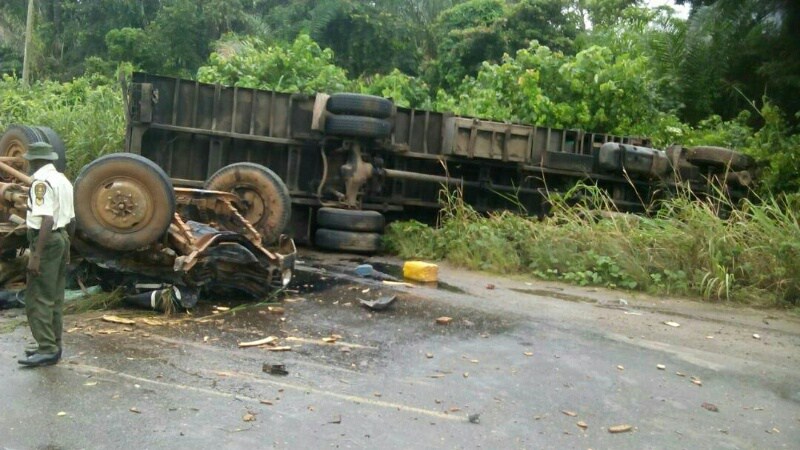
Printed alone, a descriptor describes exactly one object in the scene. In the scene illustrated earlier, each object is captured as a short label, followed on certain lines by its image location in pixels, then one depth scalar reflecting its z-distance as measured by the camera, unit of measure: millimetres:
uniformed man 6020
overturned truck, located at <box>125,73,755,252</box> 12555
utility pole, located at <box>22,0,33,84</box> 29097
